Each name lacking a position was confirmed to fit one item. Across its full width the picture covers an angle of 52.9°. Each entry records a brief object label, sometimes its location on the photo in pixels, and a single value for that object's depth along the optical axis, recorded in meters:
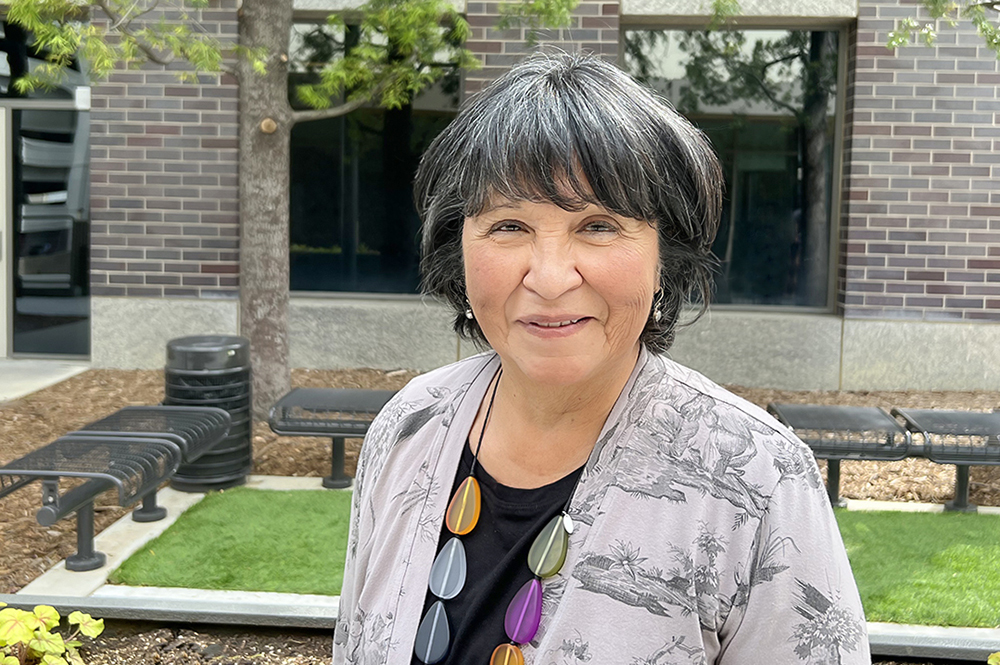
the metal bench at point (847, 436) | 5.62
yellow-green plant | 2.89
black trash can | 6.00
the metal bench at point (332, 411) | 5.88
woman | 1.48
